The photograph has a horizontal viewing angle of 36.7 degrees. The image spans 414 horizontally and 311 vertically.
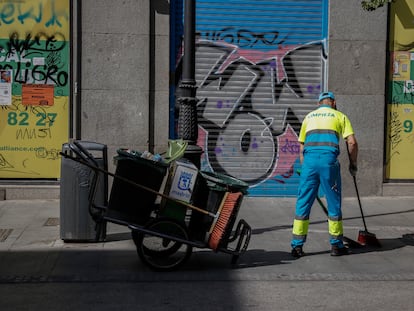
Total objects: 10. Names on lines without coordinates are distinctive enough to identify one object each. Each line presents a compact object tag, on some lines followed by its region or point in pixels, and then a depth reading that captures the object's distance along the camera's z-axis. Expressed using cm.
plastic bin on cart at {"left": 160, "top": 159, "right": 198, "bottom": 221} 651
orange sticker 1079
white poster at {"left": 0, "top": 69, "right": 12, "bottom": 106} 1075
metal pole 791
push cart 645
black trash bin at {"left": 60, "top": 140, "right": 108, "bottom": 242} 762
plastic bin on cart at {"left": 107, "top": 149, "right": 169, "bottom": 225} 641
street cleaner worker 720
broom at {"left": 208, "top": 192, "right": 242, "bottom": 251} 644
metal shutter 1128
